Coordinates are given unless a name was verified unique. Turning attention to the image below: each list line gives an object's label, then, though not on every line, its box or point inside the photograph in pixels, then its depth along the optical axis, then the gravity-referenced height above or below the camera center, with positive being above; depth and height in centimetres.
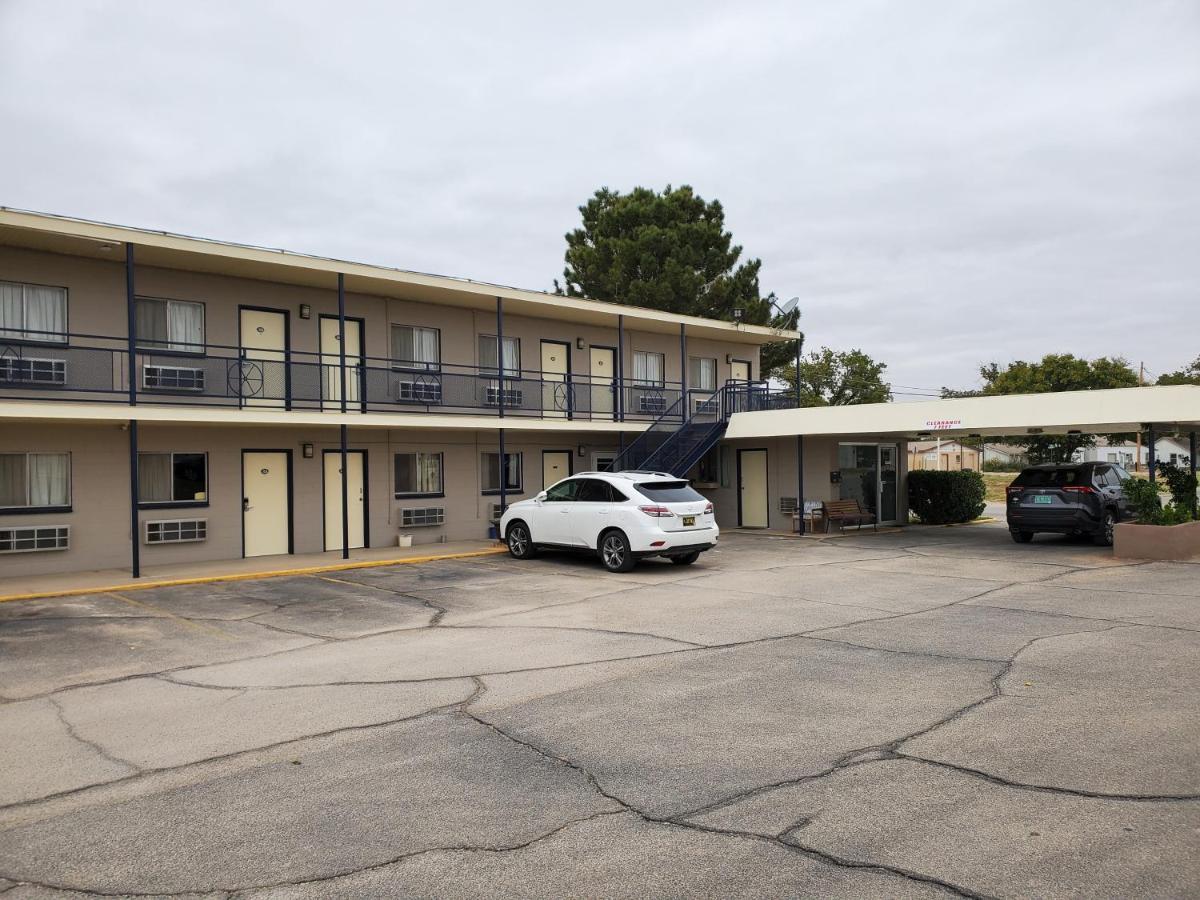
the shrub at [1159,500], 1678 -66
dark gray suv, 1828 -72
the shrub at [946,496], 2581 -83
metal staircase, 2208 +104
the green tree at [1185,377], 5718 +543
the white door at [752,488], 2436 -46
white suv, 1492 -75
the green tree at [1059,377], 4469 +430
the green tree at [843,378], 5366 +531
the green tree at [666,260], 3825 +900
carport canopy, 1642 +100
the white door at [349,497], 1914 -38
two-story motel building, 1533 +151
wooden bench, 2252 -108
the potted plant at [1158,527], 1611 -112
